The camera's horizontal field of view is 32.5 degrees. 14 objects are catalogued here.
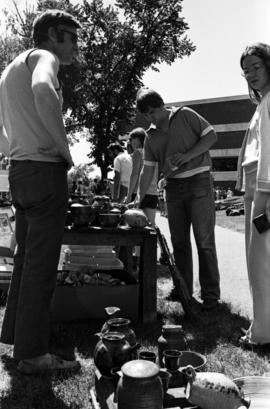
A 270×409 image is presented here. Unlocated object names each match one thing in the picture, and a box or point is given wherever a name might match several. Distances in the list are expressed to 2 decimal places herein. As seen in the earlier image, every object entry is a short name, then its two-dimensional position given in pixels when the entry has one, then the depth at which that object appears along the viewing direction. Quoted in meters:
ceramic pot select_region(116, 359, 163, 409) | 1.82
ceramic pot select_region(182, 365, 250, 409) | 1.97
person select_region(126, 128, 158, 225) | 5.84
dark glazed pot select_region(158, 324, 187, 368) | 2.66
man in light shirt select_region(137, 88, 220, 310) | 4.37
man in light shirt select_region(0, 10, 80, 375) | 2.84
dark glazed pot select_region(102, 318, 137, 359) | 2.50
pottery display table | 4.05
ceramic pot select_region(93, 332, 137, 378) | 2.29
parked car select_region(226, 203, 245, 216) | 20.59
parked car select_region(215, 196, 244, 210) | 26.85
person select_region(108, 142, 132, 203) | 7.34
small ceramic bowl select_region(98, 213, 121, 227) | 4.15
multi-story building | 44.66
